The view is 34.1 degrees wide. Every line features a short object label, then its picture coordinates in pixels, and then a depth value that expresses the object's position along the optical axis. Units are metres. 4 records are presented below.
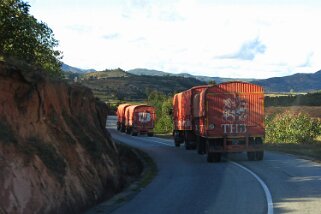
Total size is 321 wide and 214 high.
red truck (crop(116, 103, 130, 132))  61.38
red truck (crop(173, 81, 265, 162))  23.28
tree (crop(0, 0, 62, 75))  16.95
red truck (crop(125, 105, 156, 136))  52.66
